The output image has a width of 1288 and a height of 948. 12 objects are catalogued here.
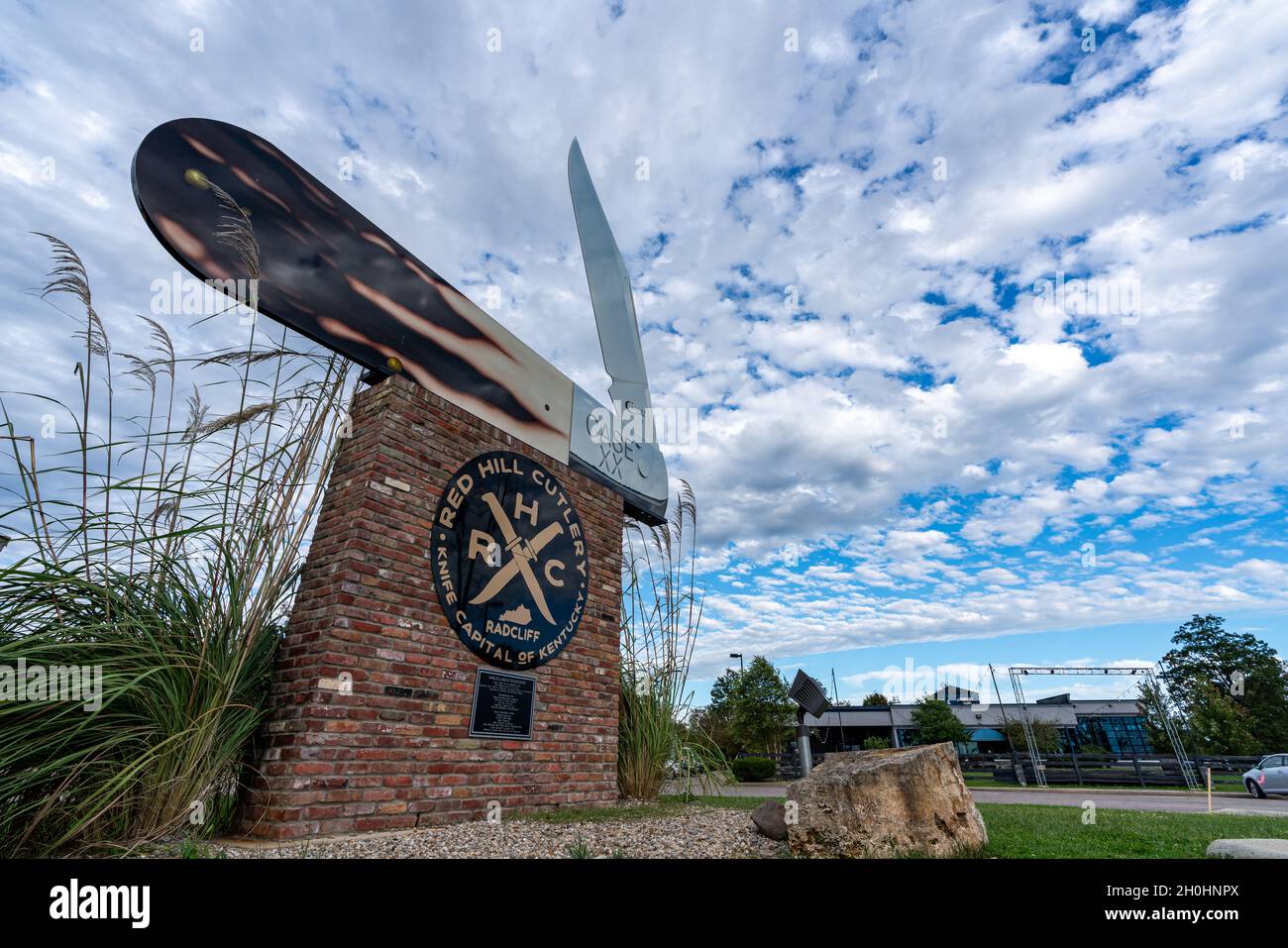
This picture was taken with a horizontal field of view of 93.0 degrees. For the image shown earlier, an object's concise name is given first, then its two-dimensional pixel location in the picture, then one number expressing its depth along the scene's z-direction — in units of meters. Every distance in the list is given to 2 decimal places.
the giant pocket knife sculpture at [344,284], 3.78
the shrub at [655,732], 6.39
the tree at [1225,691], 25.80
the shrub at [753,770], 17.86
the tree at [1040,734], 28.77
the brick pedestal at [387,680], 3.63
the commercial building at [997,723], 35.72
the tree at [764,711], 23.83
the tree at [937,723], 25.50
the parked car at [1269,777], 12.84
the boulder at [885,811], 3.29
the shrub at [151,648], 2.72
